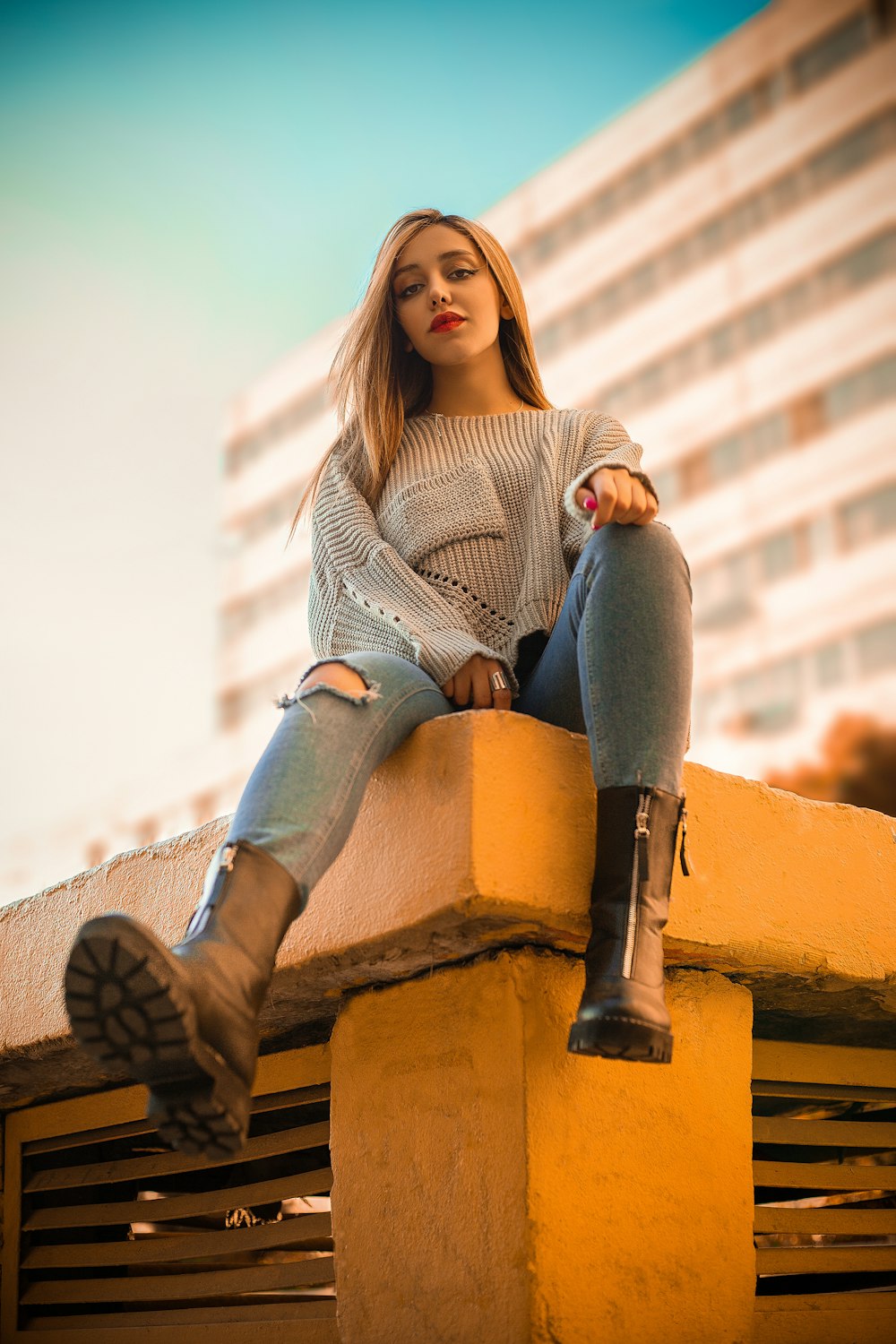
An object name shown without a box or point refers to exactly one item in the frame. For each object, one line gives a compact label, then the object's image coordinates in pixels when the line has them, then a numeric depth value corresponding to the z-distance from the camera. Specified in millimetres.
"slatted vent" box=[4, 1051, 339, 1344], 2125
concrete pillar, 1682
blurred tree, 14070
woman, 1384
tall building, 22172
